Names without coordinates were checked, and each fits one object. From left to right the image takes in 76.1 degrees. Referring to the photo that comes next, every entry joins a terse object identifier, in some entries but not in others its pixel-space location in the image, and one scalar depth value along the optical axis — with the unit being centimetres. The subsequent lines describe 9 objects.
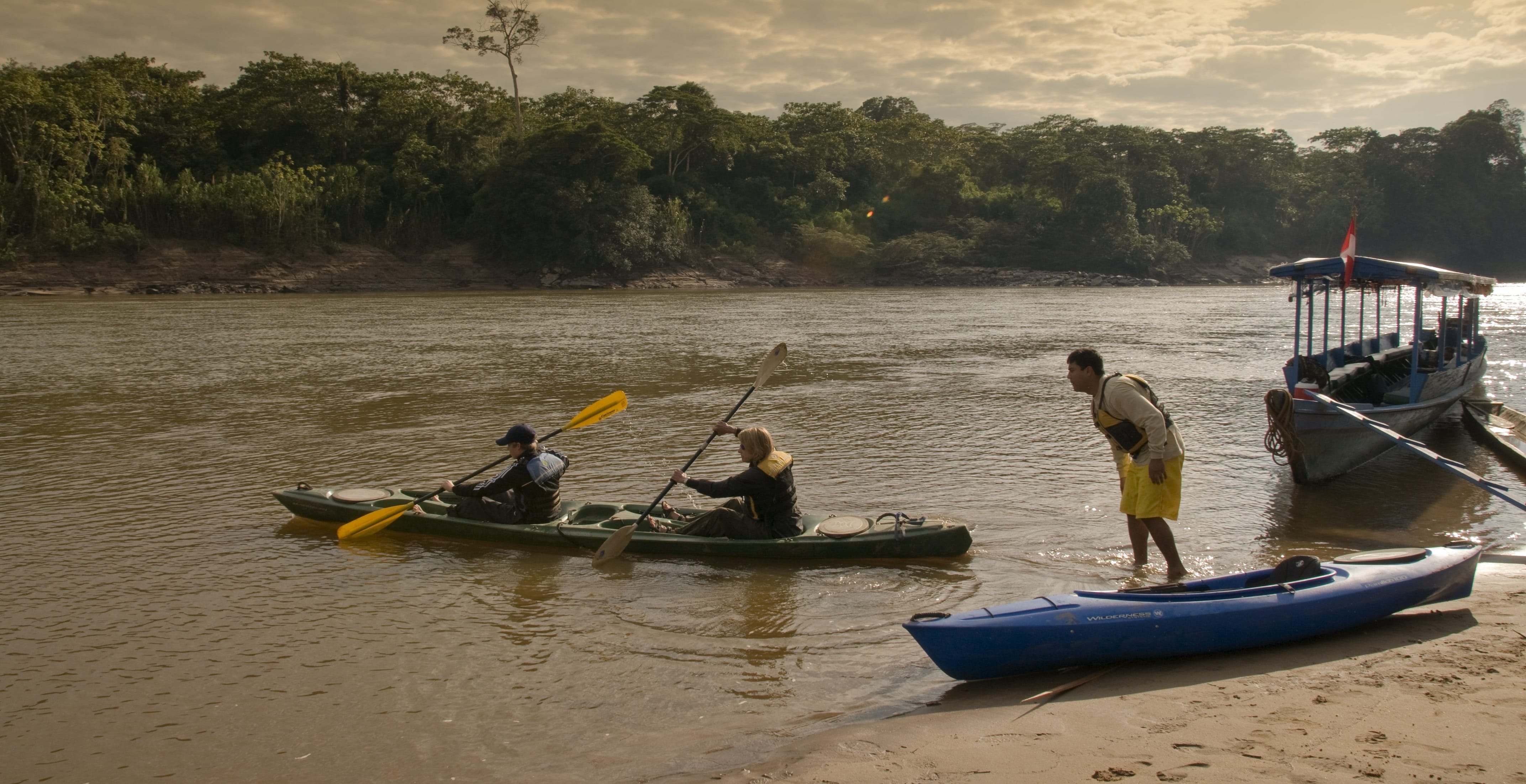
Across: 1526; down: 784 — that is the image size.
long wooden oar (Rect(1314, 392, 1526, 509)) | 616
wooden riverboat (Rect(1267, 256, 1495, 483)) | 830
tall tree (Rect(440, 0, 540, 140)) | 5525
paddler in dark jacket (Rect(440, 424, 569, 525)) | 688
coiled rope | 817
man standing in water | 544
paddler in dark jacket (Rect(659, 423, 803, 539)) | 621
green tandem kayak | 635
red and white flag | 851
